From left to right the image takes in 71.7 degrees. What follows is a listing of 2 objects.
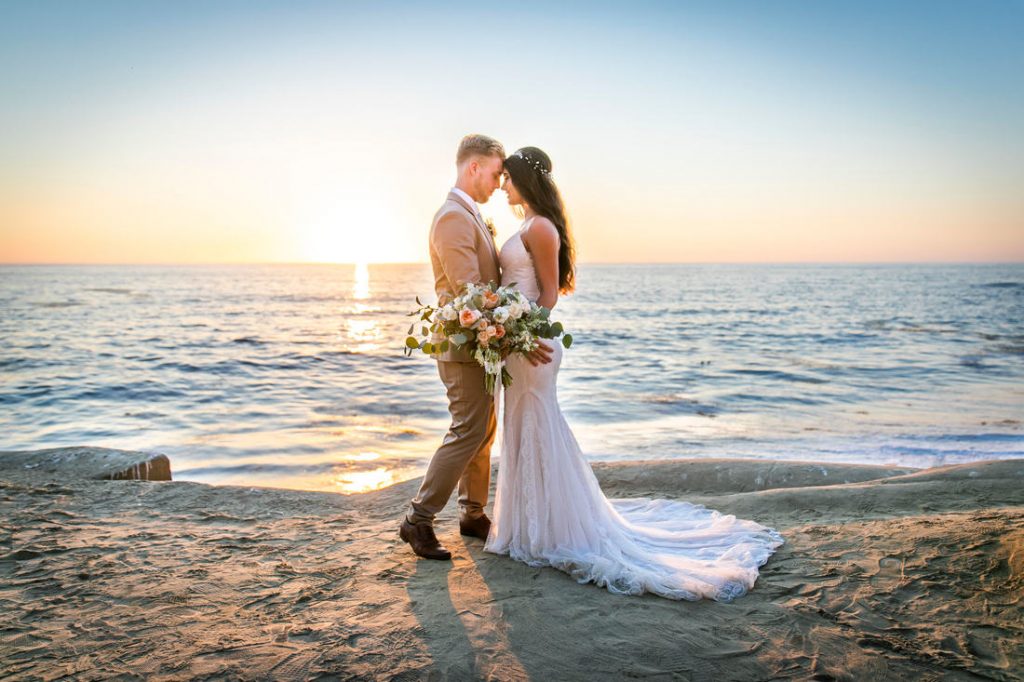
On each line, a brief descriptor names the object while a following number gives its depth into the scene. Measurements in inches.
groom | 168.1
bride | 167.6
